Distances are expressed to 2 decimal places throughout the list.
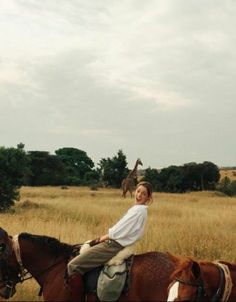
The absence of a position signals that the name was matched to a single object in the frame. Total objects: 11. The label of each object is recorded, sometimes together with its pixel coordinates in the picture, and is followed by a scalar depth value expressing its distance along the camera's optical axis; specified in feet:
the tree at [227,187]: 123.25
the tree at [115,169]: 138.29
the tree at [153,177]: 140.40
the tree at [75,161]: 197.70
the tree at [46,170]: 159.62
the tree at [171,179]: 139.43
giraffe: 86.71
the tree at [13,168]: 62.81
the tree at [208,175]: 146.83
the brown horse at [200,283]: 12.37
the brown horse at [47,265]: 15.87
